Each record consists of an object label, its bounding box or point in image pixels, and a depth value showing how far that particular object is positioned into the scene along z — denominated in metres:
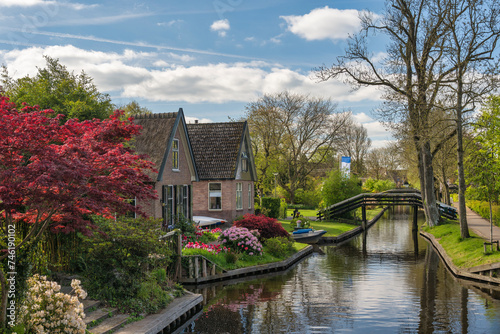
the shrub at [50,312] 8.82
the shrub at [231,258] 20.61
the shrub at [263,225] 24.78
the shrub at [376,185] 77.31
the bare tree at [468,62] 23.61
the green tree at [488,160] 21.67
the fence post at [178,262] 18.36
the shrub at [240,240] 21.86
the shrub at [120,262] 12.48
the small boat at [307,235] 32.56
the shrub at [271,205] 42.31
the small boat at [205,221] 29.79
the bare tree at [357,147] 82.44
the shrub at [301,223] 34.61
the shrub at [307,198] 62.31
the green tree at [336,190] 46.47
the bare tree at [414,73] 28.38
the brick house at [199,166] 25.67
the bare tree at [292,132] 52.94
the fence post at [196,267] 18.45
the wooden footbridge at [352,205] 42.46
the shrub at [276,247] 23.56
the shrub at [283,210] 44.38
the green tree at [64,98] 22.25
